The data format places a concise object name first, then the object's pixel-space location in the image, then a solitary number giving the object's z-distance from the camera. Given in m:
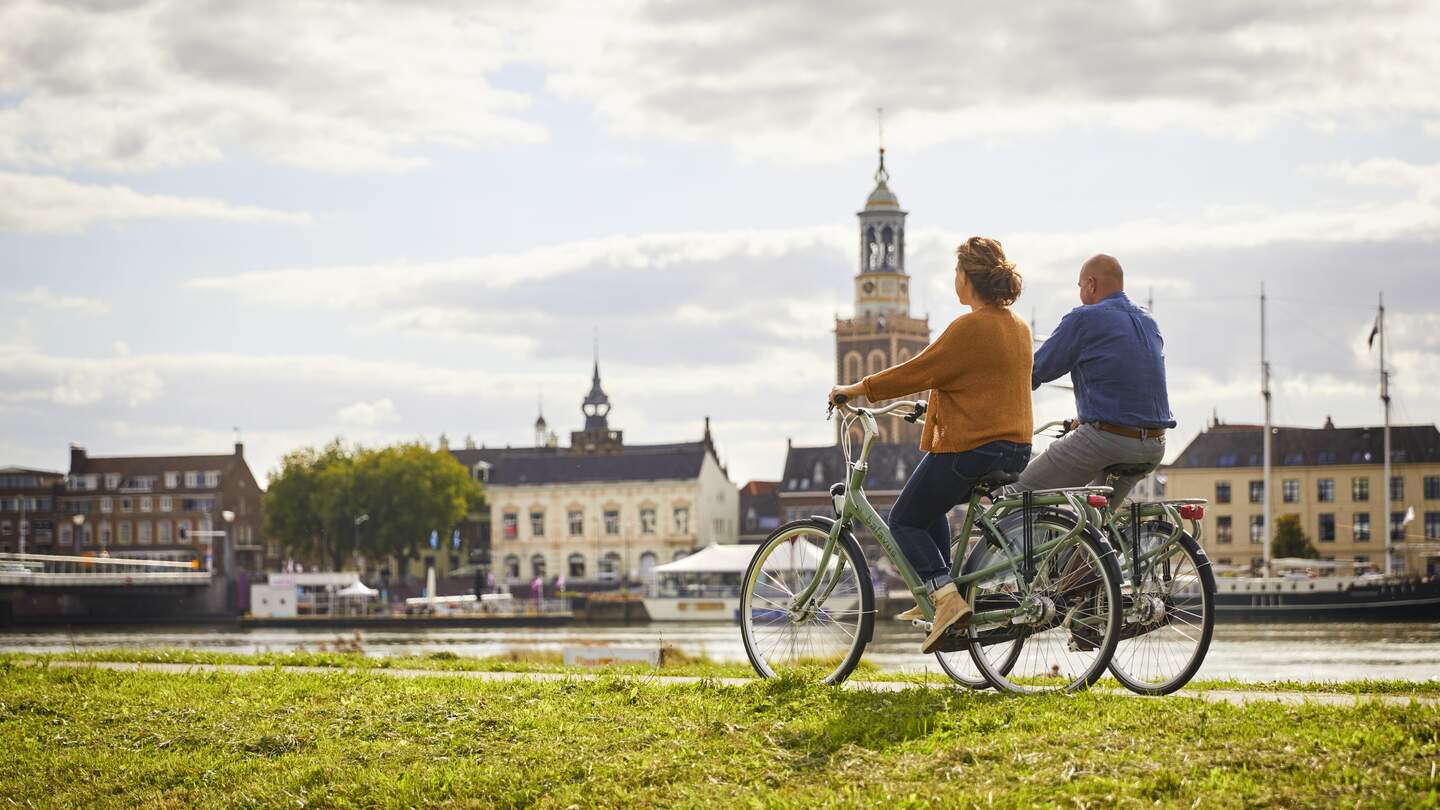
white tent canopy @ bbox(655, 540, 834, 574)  74.12
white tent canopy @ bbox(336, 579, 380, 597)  86.25
